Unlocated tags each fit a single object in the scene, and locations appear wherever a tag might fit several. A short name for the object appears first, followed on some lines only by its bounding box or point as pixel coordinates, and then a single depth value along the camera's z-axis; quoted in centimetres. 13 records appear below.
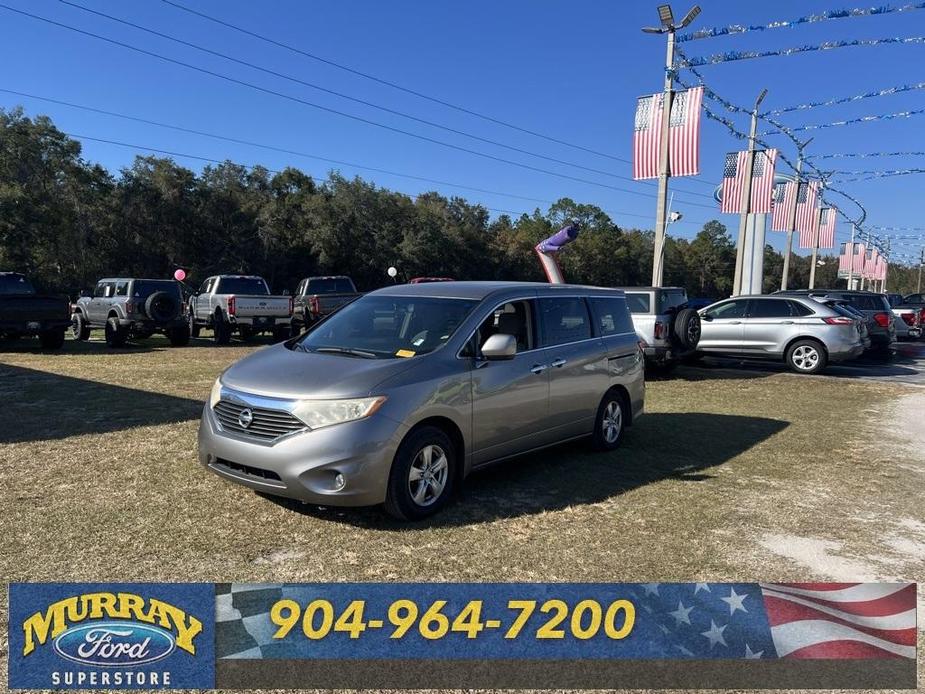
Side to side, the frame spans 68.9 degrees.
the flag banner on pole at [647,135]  1923
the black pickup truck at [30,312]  1511
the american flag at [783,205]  3050
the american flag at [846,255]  5306
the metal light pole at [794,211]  3077
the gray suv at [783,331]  1391
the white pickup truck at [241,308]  1858
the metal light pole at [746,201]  2477
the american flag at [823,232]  3400
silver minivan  442
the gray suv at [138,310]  1720
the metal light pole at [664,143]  1894
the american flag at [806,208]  3284
